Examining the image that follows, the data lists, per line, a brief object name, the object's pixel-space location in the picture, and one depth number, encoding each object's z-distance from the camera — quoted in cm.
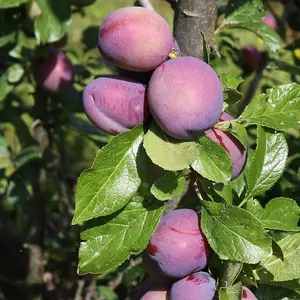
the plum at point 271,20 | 141
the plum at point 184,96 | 63
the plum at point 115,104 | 67
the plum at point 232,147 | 70
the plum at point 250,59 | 148
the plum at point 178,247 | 70
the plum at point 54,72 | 126
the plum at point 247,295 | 72
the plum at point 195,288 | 70
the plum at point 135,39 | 65
